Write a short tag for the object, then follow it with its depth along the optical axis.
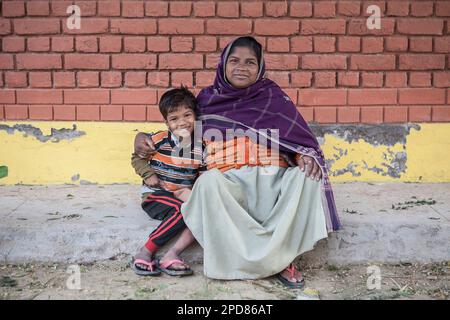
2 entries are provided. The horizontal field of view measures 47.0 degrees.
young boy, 2.99
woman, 2.81
